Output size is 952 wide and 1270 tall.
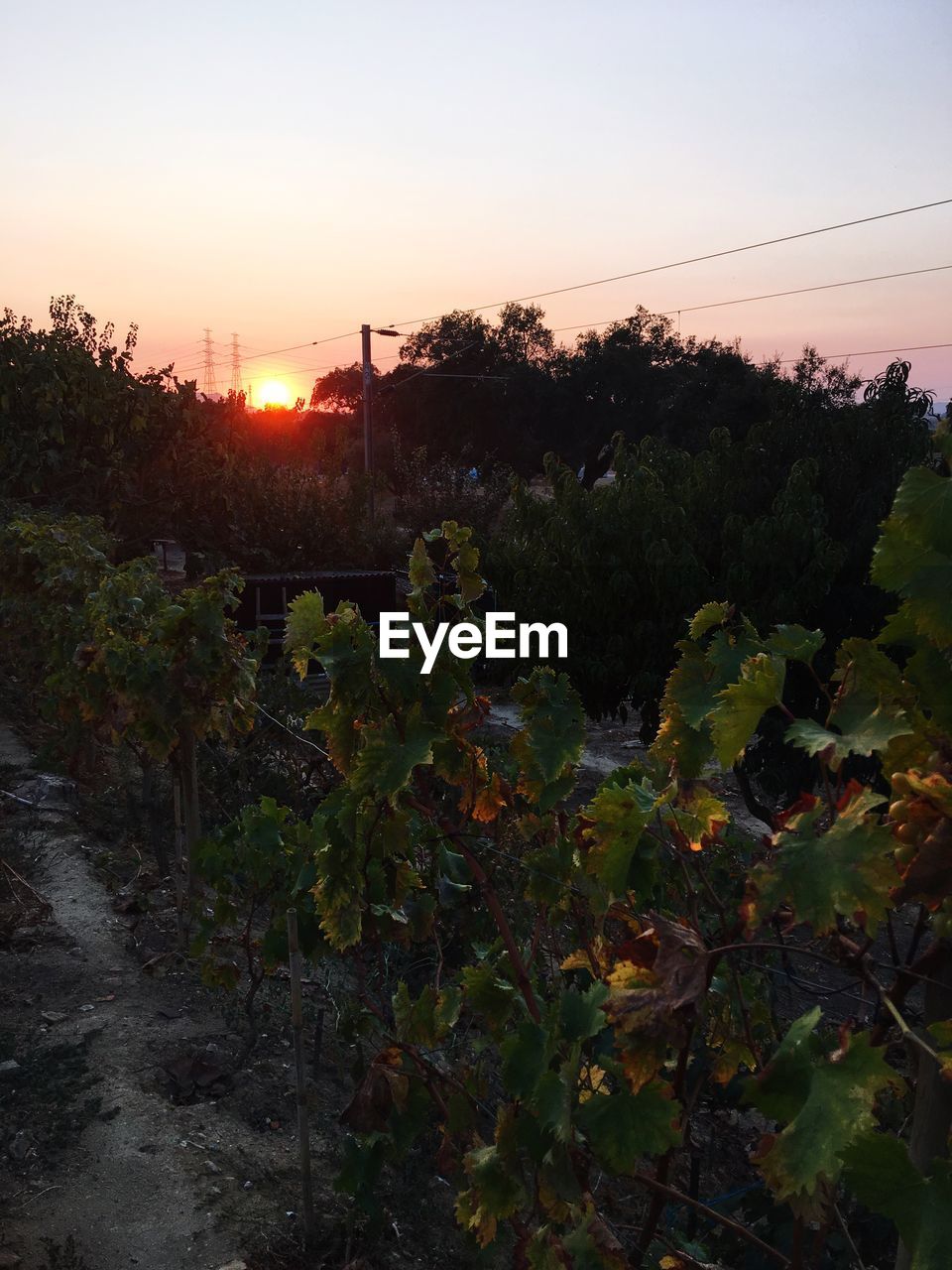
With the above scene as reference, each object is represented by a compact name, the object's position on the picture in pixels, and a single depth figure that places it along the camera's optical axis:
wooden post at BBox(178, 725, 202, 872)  6.19
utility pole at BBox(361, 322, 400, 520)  24.23
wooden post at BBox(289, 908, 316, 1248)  3.41
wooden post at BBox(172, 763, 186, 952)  5.61
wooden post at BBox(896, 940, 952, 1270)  1.32
